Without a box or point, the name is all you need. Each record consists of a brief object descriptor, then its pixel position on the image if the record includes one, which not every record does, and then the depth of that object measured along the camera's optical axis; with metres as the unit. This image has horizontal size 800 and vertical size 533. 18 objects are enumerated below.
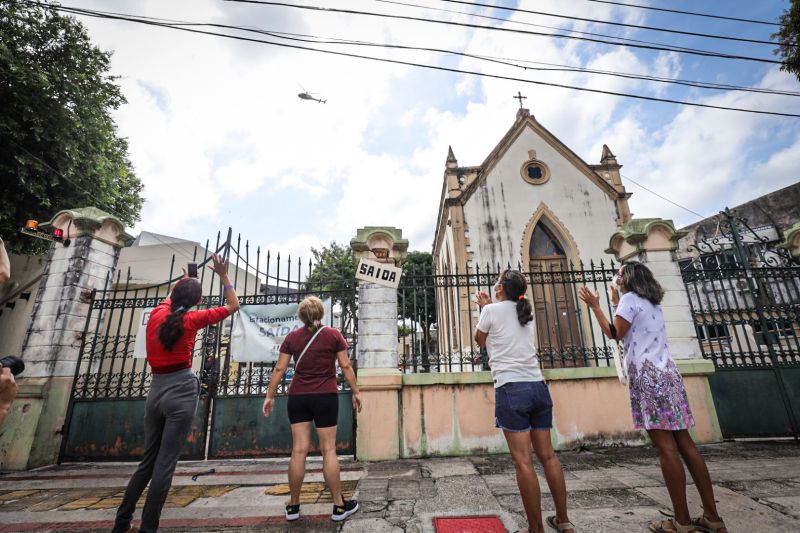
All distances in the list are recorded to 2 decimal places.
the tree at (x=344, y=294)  6.22
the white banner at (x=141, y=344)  6.25
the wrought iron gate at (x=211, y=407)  5.71
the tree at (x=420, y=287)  5.83
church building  11.71
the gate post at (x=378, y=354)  5.38
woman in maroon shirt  3.07
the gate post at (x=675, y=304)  5.81
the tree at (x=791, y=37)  7.62
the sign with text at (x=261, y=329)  6.05
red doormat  2.72
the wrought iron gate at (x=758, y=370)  5.98
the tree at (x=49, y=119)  8.89
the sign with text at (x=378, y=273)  5.96
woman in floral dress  2.49
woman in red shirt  2.60
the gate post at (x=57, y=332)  5.49
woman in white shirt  2.47
